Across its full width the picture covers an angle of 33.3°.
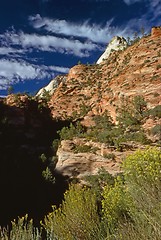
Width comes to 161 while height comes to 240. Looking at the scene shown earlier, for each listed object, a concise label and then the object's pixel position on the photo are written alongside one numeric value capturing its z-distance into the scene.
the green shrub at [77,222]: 9.06
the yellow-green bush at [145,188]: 6.02
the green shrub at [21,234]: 7.72
